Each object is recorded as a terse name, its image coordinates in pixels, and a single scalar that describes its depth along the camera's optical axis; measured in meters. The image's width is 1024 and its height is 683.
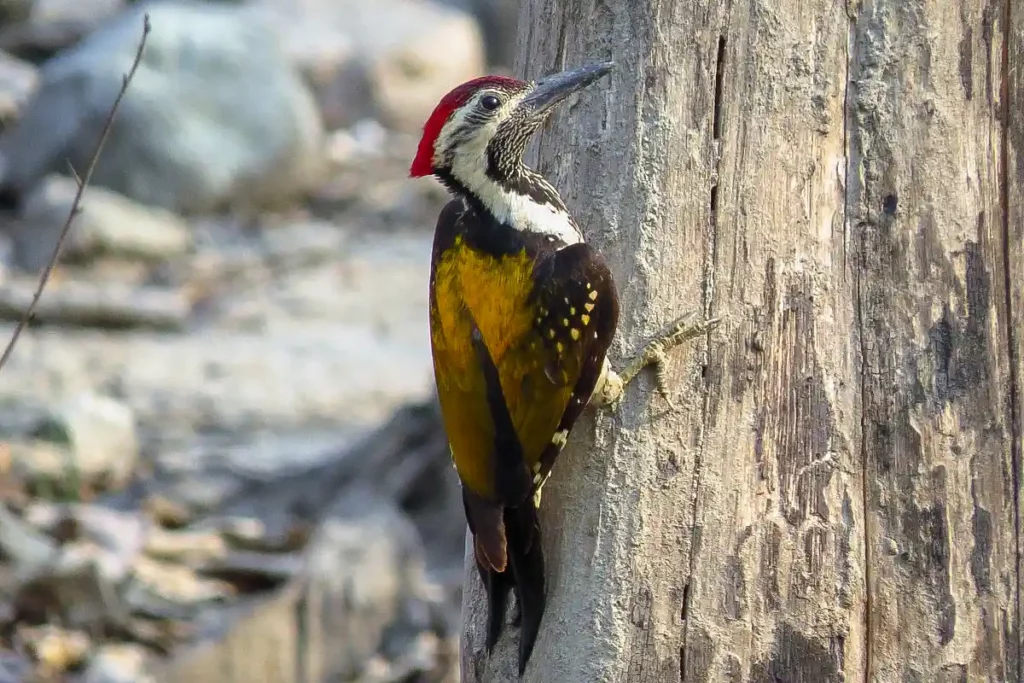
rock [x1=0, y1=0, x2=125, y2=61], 33.06
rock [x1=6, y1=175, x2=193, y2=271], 22.23
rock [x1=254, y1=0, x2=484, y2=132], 31.06
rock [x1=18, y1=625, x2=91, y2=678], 11.83
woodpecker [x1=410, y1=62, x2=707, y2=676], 6.22
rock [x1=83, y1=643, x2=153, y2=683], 11.68
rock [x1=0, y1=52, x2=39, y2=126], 28.23
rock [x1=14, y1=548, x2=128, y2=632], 12.14
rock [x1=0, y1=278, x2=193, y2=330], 19.78
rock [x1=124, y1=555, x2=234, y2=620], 12.82
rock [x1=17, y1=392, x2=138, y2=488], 14.86
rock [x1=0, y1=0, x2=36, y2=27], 33.37
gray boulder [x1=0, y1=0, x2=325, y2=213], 25.09
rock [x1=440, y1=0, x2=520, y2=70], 36.00
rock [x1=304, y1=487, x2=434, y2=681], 12.17
